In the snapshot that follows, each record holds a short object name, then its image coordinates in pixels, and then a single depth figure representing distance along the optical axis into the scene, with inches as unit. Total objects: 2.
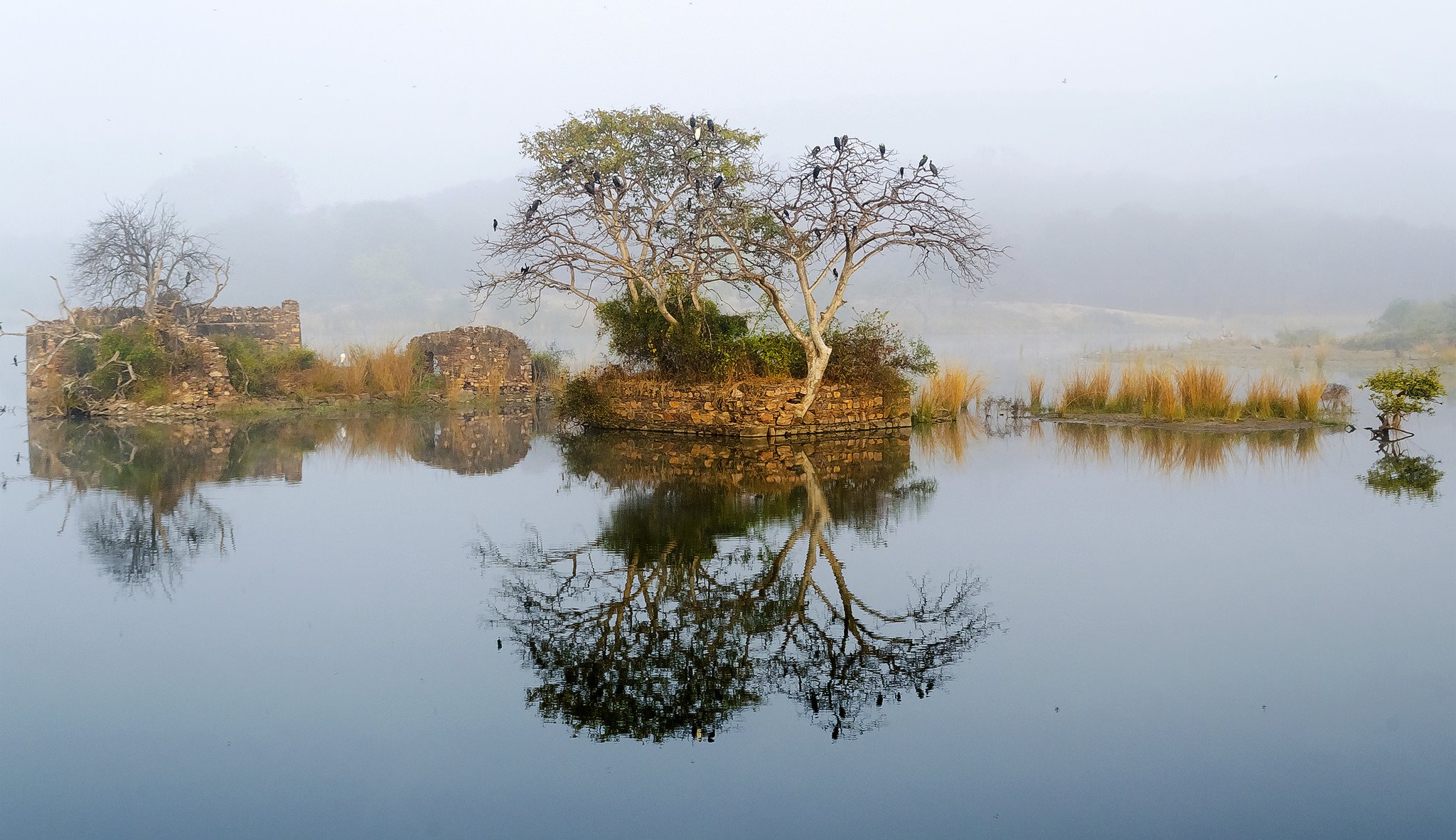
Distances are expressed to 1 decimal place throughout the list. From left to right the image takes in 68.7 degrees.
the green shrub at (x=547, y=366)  1201.4
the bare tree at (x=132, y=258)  1121.4
